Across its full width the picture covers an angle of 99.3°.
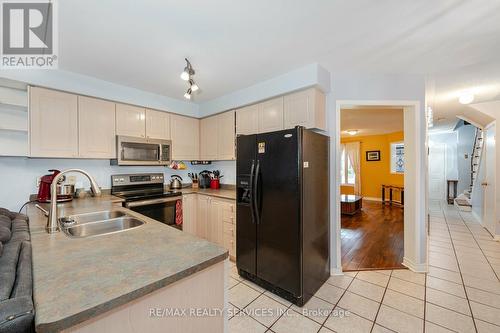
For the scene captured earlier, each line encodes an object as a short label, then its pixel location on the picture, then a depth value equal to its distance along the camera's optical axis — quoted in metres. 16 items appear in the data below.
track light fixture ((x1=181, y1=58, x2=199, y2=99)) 2.19
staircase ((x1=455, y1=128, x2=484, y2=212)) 5.56
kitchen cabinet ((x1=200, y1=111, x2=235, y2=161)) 3.37
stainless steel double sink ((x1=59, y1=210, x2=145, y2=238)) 1.57
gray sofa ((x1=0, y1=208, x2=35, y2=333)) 0.54
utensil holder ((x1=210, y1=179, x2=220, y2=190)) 3.86
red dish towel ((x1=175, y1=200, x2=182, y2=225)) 3.09
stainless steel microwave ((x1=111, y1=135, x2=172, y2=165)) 2.90
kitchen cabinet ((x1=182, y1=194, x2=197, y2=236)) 3.23
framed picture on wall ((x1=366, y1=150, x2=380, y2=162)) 7.21
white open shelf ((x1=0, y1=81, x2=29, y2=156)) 2.30
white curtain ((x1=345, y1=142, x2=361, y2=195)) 7.57
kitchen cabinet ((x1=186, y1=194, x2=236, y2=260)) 2.89
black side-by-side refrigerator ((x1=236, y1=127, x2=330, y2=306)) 1.97
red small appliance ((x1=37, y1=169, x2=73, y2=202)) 2.32
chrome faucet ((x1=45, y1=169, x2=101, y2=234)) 1.29
